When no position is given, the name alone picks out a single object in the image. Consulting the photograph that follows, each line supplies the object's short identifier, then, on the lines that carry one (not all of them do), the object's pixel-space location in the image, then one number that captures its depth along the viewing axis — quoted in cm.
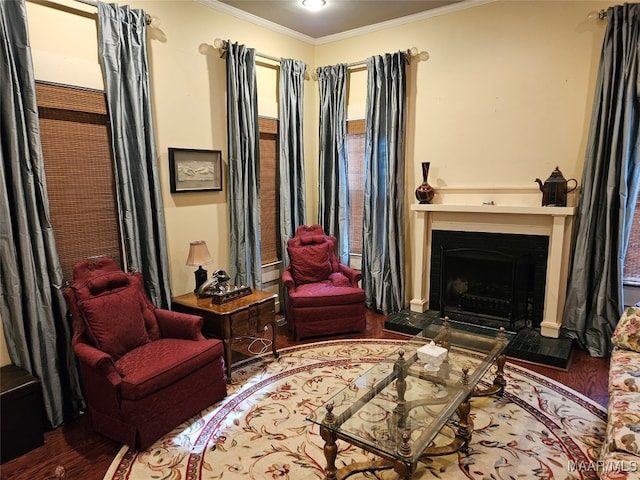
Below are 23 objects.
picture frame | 358
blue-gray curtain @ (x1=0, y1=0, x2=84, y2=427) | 248
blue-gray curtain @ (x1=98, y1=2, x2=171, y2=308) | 300
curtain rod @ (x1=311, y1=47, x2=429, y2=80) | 426
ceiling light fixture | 380
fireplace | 370
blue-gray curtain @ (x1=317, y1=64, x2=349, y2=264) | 474
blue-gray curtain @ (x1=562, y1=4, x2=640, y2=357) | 326
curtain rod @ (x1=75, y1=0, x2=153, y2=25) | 286
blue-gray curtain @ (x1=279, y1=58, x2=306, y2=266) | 444
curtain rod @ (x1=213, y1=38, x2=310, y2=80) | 382
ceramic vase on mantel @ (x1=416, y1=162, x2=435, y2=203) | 428
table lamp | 344
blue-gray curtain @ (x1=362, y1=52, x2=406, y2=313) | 435
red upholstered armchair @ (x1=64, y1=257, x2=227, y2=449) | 238
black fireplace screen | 397
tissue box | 254
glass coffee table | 194
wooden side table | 315
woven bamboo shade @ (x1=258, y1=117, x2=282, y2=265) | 441
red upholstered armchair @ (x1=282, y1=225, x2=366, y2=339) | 391
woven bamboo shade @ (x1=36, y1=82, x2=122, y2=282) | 281
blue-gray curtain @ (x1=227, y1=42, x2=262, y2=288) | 389
